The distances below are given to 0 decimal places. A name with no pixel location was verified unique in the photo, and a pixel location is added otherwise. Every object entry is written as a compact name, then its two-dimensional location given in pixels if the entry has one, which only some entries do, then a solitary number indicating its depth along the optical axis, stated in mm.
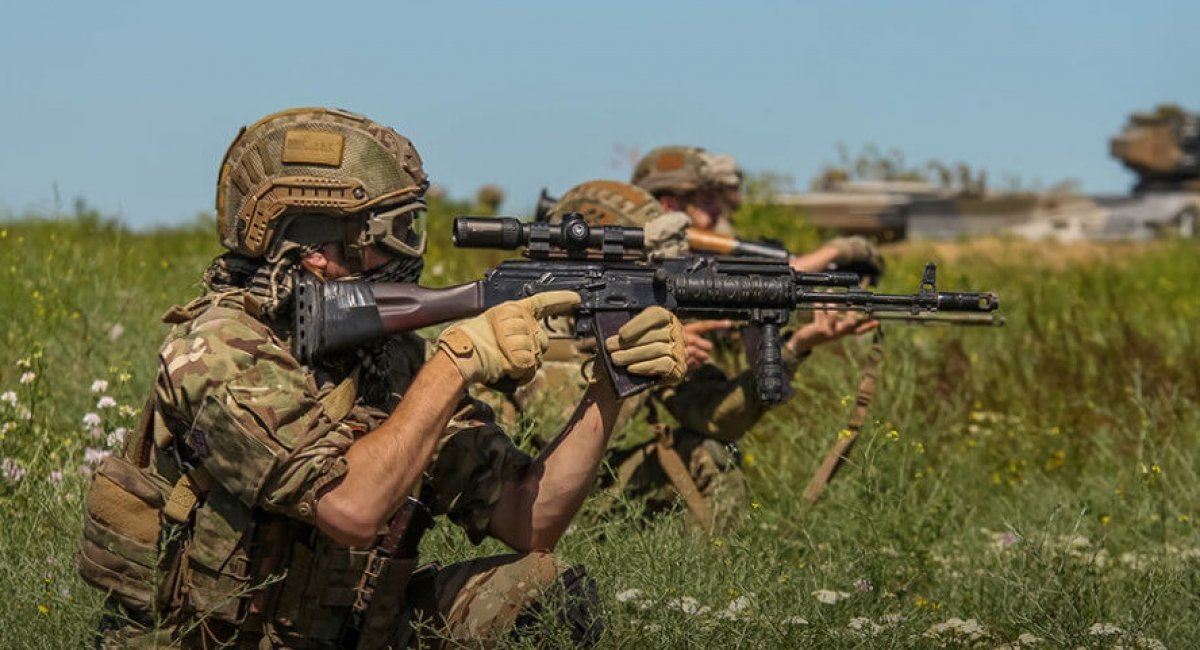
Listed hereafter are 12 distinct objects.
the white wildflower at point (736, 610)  9085
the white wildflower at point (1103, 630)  9277
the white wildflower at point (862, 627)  9324
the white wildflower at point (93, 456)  10862
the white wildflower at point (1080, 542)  11549
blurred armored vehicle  33280
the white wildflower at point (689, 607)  9057
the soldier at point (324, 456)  8038
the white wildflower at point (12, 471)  10875
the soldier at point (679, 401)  13258
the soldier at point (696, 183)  15690
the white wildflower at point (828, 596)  9647
